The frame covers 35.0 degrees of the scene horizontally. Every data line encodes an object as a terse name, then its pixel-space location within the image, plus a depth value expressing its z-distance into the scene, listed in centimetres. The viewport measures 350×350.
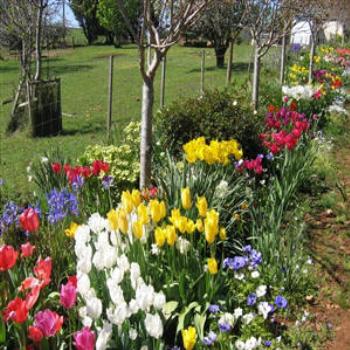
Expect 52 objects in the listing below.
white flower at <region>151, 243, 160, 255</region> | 336
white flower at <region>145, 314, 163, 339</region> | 247
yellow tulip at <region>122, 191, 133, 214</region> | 333
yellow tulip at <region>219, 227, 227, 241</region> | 330
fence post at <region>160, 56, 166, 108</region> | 1125
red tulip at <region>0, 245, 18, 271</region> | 258
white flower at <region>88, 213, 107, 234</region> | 326
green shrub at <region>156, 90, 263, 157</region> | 611
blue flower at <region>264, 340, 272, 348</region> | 319
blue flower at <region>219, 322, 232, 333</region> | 311
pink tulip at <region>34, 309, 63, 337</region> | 233
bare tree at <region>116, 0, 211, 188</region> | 439
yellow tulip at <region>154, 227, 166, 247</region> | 307
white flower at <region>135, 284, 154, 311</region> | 260
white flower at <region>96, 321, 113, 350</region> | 234
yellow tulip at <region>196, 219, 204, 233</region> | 320
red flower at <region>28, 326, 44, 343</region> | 229
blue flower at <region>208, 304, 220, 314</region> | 324
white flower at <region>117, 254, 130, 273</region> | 286
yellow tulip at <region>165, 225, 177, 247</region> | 307
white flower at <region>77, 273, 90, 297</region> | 257
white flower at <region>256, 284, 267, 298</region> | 359
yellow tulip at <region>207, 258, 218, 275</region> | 304
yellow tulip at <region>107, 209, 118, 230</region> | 311
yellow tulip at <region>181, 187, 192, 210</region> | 340
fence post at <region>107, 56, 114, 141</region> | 956
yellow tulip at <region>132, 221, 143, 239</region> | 305
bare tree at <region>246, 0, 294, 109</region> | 864
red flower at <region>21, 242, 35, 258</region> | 285
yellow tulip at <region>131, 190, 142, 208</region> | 338
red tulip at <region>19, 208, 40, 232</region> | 308
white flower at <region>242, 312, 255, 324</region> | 333
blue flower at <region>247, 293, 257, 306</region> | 347
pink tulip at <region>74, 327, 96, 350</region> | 218
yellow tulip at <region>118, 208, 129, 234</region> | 312
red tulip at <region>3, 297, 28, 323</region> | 230
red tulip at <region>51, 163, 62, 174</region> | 488
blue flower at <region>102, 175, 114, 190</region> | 459
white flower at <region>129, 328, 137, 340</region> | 258
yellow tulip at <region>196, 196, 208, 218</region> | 331
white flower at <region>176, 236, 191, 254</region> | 327
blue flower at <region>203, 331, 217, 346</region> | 302
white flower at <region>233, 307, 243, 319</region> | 327
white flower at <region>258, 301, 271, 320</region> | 342
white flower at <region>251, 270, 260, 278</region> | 370
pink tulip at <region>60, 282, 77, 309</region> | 245
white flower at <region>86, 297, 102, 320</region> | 250
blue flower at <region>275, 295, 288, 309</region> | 341
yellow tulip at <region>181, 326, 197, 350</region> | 250
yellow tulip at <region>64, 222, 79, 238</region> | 327
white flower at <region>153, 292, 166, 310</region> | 263
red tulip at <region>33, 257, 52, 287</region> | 260
